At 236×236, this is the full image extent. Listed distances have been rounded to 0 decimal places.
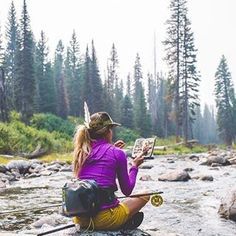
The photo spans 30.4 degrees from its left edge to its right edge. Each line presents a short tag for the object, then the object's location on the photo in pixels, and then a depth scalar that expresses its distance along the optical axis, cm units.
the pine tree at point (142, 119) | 6612
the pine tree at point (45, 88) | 6038
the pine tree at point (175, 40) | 4972
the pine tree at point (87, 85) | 6144
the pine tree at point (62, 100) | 6184
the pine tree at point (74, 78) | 7225
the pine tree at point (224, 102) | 6606
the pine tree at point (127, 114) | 6862
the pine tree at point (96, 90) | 5957
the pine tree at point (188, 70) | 4950
